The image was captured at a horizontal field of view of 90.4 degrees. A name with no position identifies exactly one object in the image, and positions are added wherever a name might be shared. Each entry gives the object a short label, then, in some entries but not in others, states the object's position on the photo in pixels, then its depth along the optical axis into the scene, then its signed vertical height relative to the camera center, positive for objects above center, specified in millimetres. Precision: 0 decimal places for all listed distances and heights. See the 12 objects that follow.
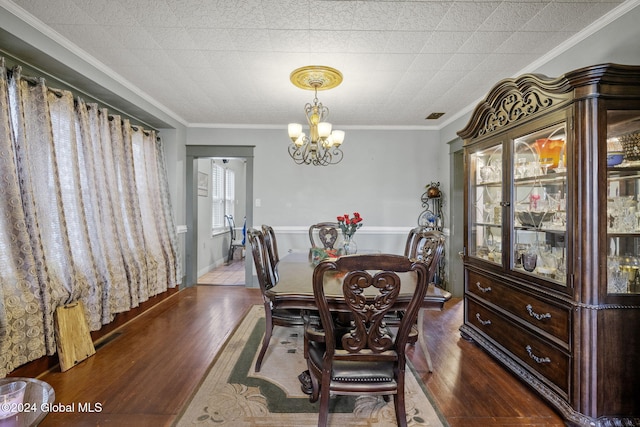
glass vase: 2947 -333
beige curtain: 2099 -42
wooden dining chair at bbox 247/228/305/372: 2291 -717
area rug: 1796 -1182
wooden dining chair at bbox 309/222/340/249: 3791 -278
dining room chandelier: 2807 +1225
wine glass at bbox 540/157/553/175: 2084 +314
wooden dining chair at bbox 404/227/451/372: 2061 -306
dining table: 1728 -485
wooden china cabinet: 1709 -207
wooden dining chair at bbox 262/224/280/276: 2701 -299
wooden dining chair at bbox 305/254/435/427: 1418 -640
